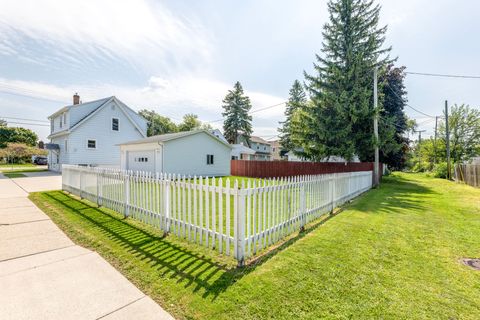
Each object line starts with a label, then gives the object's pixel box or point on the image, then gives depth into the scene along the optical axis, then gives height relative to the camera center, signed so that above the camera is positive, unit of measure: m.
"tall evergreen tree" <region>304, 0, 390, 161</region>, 14.52 +5.61
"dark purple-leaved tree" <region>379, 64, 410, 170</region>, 19.38 +4.94
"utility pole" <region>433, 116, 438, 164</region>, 28.90 +1.72
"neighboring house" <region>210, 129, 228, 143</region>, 40.70 +5.23
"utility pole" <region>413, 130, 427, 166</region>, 44.97 +3.98
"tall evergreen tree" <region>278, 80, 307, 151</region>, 38.62 +7.81
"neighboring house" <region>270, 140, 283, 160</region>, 57.31 +2.56
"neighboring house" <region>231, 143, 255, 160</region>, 33.88 +1.26
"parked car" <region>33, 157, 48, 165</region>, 35.97 +0.16
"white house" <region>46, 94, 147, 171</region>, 20.33 +2.82
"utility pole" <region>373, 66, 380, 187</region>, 13.59 +2.43
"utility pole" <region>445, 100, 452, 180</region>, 20.14 +2.74
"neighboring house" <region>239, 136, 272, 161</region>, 45.34 +3.22
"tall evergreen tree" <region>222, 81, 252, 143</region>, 42.78 +9.40
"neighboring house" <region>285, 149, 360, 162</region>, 34.15 +0.26
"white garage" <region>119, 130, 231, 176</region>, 16.83 +0.49
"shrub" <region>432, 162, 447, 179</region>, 23.22 -1.33
